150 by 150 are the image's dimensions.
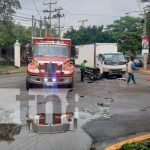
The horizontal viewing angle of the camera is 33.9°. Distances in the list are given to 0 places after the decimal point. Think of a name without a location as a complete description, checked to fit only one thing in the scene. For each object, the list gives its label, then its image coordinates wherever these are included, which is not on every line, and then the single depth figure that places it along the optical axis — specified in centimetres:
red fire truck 1262
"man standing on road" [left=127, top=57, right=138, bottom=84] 1579
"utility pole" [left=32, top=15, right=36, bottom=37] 4421
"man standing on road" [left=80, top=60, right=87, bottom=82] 1677
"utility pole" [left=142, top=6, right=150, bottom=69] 2485
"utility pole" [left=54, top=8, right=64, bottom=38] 4785
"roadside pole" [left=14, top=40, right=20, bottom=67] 2873
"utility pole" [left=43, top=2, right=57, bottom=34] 4662
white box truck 1892
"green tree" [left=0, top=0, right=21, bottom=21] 2896
